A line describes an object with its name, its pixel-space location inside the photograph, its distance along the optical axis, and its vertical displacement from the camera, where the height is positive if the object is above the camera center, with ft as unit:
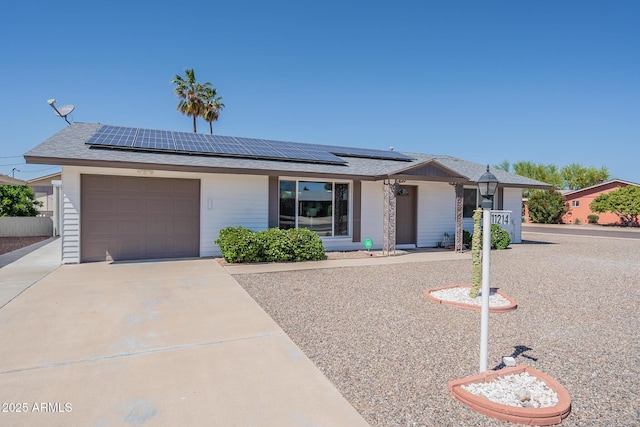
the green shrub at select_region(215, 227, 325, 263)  30.71 -2.96
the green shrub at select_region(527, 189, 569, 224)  106.11 +2.78
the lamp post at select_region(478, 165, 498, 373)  10.99 -2.25
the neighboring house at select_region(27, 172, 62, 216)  76.90 +3.45
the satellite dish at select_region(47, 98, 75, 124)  40.93 +11.99
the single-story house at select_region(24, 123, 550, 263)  30.27 +2.06
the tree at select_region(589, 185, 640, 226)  91.91 +3.37
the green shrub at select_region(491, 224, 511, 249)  43.60 -3.06
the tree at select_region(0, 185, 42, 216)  51.19 +1.61
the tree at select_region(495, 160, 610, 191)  151.84 +18.61
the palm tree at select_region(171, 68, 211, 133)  82.48 +28.50
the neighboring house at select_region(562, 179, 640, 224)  106.11 +4.40
